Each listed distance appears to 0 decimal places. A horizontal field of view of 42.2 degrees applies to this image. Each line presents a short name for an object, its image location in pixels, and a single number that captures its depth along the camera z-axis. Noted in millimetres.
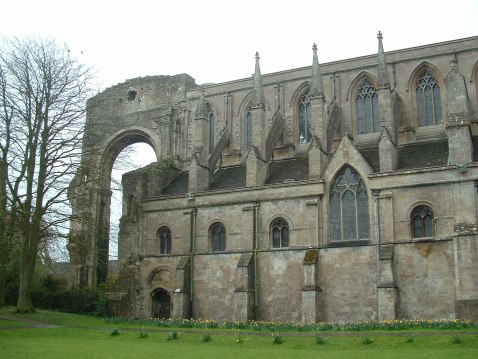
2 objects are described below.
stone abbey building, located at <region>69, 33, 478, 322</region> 29938
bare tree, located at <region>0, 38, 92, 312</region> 30547
